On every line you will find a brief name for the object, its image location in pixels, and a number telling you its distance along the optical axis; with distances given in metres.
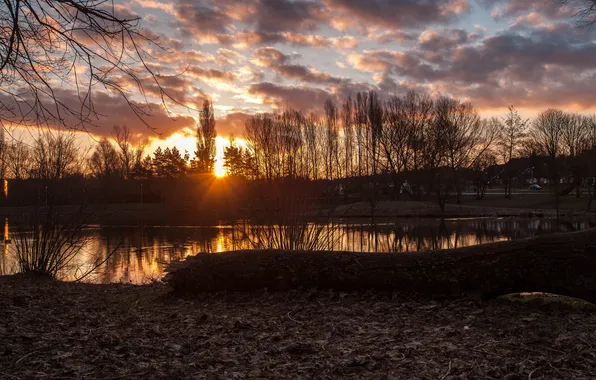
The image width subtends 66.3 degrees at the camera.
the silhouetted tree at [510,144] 54.37
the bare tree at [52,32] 3.52
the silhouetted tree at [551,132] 57.62
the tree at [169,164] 66.69
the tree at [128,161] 67.50
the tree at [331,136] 47.66
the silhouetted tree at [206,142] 58.44
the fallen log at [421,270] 5.35
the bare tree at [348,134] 53.38
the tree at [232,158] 60.26
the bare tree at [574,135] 56.56
